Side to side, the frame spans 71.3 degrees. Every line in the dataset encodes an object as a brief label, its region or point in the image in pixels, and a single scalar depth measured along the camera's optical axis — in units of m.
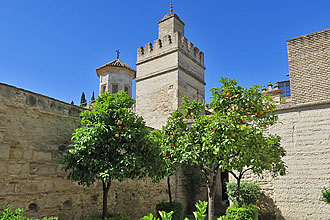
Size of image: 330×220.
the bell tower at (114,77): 16.39
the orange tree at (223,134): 4.89
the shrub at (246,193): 8.47
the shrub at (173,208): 7.87
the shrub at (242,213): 6.02
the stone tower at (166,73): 12.59
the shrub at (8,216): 3.09
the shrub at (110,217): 5.14
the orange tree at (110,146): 4.96
